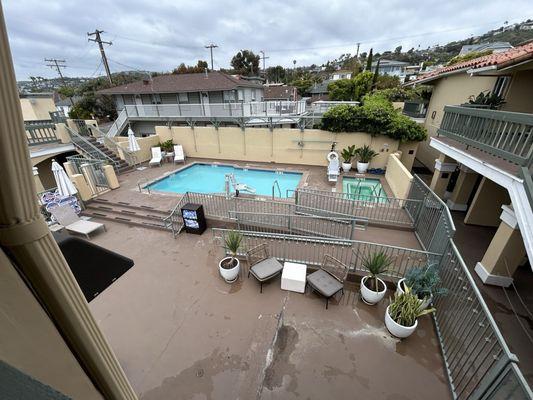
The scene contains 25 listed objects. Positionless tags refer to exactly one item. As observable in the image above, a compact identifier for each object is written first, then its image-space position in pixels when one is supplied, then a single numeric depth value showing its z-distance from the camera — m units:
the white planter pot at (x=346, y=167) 13.89
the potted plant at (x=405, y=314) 4.73
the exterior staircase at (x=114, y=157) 14.92
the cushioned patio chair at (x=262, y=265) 6.04
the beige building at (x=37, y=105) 15.58
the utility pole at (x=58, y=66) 38.09
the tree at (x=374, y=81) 28.72
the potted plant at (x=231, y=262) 6.32
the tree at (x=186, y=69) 38.78
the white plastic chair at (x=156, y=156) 16.22
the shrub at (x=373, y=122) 12.85
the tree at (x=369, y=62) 34.06
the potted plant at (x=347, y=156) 13.94
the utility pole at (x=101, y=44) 24.03
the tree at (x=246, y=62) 51.25
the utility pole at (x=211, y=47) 37.06
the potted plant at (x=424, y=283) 4.90
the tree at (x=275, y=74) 62.38
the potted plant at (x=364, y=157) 13.55
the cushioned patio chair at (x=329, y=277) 5.56
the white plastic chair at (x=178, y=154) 16.84
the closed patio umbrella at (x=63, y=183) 9.01
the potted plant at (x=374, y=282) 5.41
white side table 5.96
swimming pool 13.67
